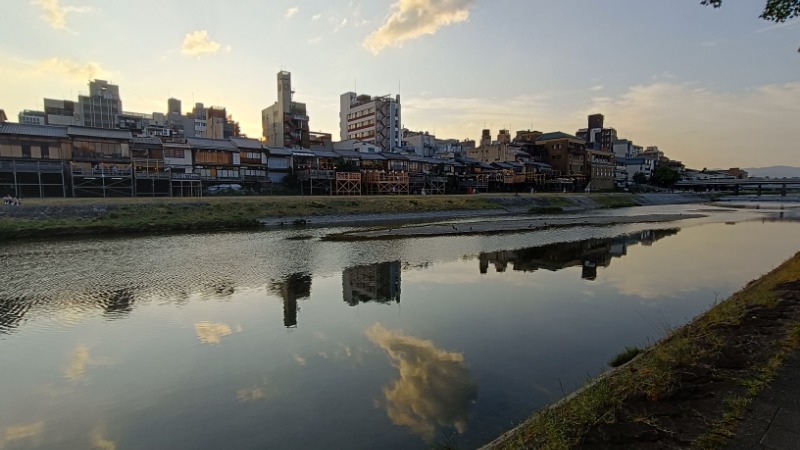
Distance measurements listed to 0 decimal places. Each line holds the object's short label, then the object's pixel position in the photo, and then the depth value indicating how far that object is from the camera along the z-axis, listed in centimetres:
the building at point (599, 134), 15762
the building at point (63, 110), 9238
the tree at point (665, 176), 11931
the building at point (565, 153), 10538
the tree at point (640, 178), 12344
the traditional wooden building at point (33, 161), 4469
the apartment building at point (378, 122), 10706
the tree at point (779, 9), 1591
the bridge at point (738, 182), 11731
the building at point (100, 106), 10169
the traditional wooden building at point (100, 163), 4878
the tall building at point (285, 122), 9206
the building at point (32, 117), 8875
